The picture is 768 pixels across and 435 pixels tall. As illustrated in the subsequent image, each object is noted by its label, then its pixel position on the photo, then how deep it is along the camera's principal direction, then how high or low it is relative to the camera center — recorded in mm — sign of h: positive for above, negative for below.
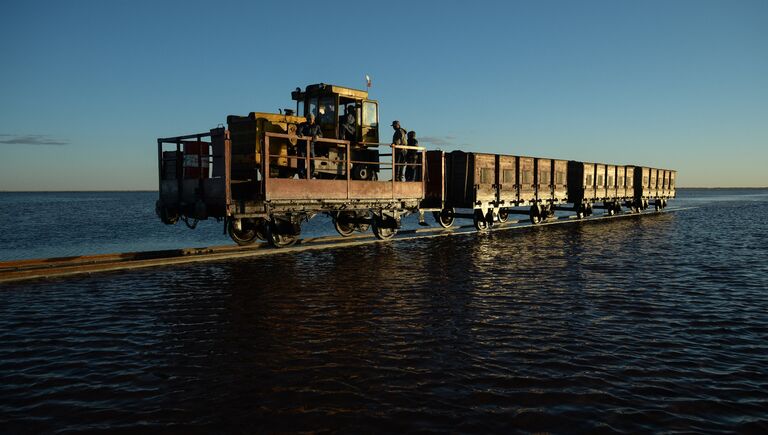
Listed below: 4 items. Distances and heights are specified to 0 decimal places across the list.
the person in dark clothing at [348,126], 15664 +2142
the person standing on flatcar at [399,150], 16891 +1529
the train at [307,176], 13469 +594
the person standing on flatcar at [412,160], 17719 +1254
